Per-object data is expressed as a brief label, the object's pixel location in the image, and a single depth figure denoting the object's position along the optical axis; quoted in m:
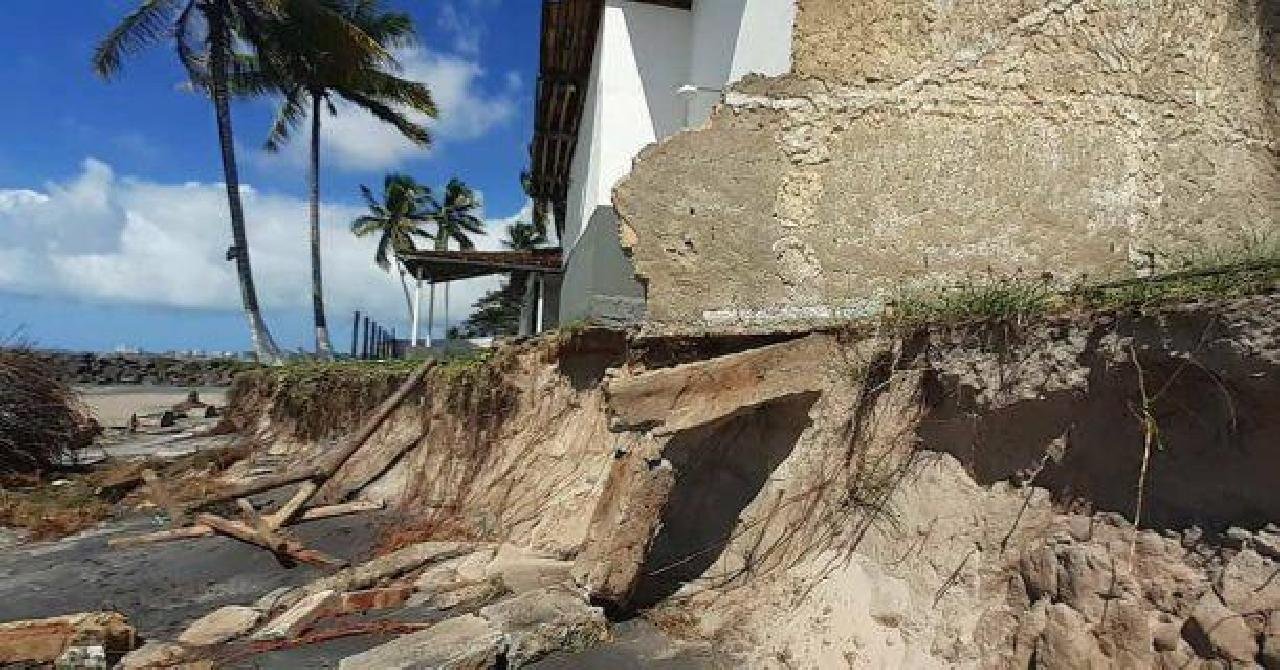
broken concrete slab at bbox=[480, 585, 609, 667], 5.00
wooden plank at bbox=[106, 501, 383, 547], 8.91
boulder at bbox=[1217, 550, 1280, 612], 2.85
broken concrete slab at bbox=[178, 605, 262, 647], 6.04
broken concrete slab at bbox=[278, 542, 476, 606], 6.69
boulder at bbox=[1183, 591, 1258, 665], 2.84
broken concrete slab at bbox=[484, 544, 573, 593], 6.14
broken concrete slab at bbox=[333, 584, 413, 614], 6.21
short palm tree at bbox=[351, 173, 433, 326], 39.66
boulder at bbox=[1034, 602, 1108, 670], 3.29
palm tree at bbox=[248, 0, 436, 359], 20.69
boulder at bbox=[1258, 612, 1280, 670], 2.77
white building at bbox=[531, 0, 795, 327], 8.37
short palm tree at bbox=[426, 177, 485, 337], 42.54
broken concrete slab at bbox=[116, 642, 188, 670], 5.43
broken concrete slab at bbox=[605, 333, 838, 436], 5.07
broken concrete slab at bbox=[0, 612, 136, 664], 5.57
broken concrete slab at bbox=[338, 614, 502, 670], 4.66
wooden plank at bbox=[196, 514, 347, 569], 7.78
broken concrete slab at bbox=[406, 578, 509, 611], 6.07
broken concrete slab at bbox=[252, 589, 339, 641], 5.89
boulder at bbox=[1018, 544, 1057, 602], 3.54
